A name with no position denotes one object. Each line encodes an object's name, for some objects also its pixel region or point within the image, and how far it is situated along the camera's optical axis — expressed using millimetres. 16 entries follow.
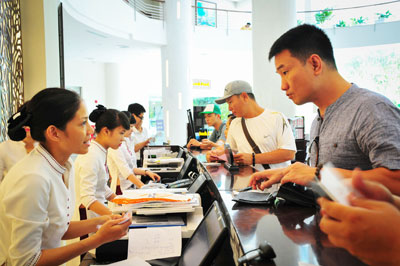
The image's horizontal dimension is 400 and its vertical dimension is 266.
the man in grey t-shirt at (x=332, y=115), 1264
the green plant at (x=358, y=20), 12484
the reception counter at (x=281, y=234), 868
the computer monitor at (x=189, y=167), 3496
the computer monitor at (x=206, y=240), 1060
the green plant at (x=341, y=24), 12484
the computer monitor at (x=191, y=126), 5738
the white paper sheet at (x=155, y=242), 1532
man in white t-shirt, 2859
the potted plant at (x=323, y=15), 12625
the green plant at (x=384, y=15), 12109
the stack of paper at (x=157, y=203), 1740
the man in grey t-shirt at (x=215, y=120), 5340
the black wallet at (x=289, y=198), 1383
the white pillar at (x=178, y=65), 10188
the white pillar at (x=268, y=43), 6789
